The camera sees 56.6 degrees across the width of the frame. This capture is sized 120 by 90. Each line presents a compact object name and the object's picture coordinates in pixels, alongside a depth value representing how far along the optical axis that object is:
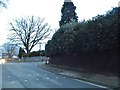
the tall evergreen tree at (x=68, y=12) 19.77
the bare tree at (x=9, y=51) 40.01
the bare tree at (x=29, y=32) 31.02
